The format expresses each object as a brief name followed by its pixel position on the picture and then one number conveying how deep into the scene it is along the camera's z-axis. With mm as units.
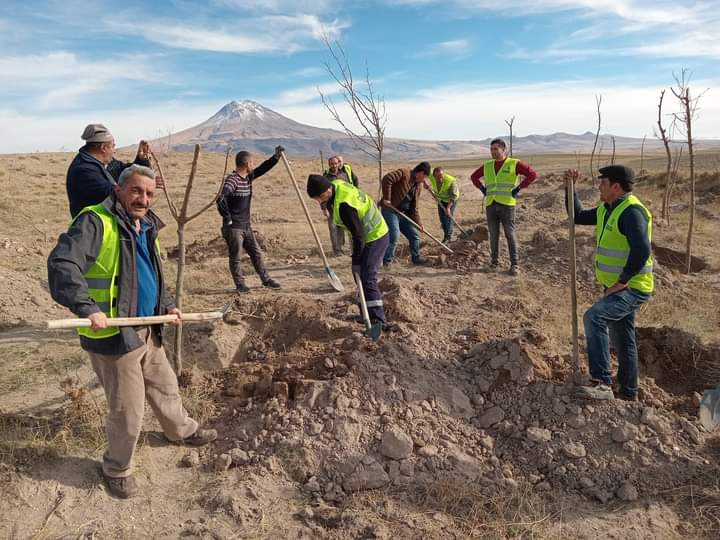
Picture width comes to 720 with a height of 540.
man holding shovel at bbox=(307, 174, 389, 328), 4367
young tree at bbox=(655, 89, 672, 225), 8984
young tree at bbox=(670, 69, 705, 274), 7352
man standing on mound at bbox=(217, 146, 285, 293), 5836
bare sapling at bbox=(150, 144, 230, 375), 3984
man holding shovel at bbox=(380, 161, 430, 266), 7414
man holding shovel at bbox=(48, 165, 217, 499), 2459
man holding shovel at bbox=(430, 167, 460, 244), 8945
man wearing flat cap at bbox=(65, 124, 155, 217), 3725
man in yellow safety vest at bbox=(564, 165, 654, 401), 3383
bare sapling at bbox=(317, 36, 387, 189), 7992
